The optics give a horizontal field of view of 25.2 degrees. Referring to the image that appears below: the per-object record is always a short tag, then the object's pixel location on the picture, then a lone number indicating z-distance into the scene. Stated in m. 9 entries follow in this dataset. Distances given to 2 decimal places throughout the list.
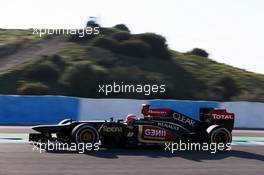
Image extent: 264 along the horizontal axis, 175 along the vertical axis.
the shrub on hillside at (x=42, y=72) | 37.19
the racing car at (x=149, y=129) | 12.61
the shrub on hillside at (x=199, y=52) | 54.19
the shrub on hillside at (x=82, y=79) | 35.94
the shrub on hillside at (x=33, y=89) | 33.41
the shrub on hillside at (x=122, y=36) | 45.72
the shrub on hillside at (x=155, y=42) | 44.88
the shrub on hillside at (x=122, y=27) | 52.60
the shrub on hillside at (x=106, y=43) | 43.97
